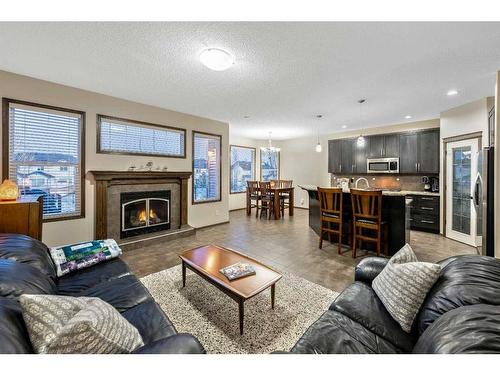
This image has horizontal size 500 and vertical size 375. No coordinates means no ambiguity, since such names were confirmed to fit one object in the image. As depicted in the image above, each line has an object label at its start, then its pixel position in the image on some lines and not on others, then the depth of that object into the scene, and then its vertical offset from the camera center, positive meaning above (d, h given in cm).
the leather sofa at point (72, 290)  86 -67
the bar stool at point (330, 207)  345 -33
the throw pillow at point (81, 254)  193 -66
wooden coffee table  175 -82
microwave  553 +63
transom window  375 +97
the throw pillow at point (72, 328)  81 -57
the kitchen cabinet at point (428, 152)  487 +87
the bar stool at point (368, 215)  311 -40
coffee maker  496 +11
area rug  165 -117
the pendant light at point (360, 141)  462 +104
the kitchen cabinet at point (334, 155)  669 +106
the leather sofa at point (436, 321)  77 -61
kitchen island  327 -46
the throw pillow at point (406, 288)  125 -62
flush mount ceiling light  222 +138
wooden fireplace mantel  358 +12
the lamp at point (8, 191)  242 -5
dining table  625 -25
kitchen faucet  600 +22
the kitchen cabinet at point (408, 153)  520 +89
